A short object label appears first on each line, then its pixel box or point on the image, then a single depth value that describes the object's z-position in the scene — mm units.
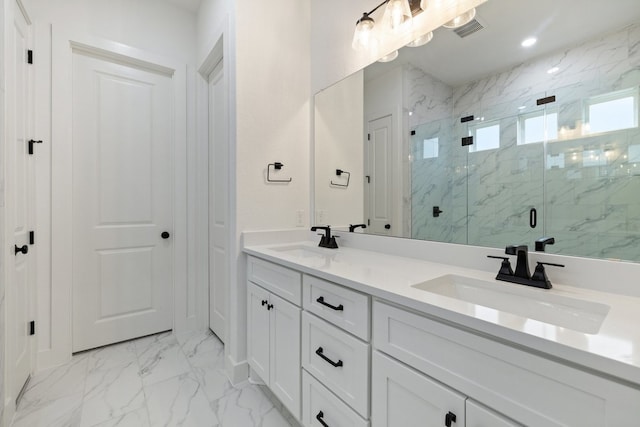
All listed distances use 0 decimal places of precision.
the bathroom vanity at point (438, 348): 538
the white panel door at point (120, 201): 2102
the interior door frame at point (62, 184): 1933
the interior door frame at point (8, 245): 1315
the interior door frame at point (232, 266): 1783
